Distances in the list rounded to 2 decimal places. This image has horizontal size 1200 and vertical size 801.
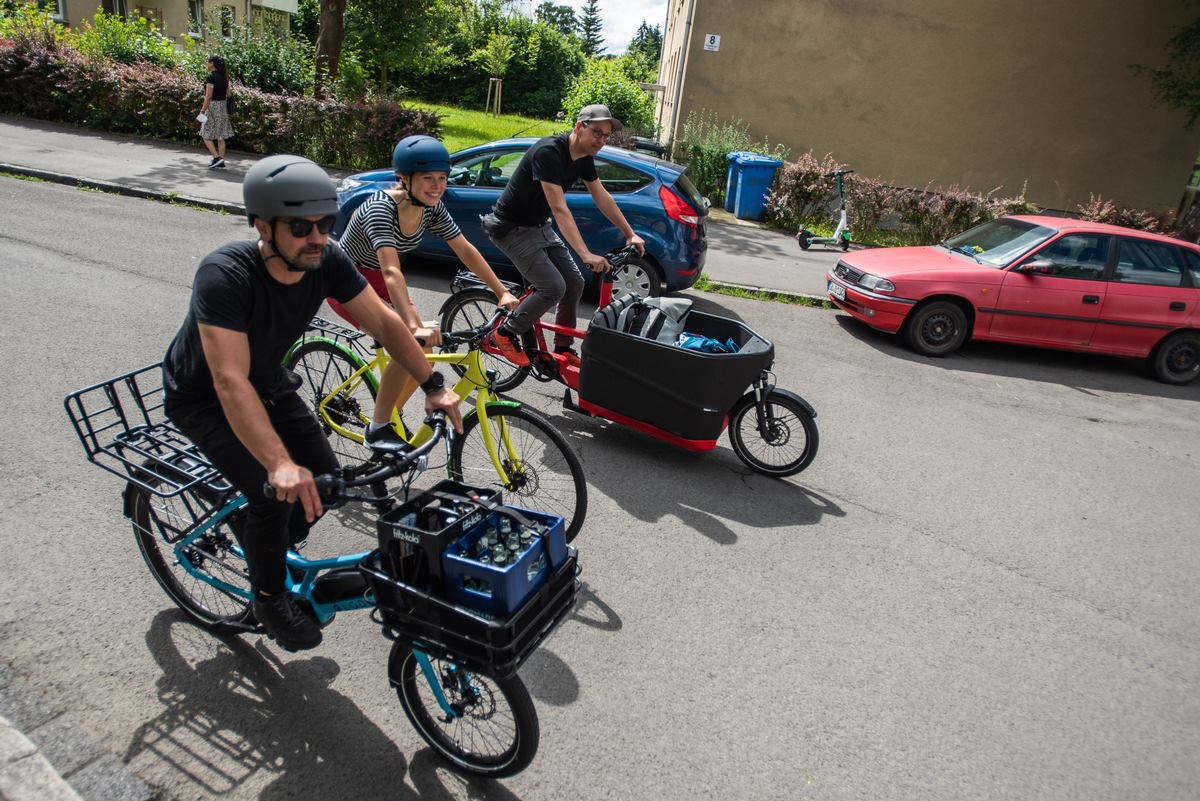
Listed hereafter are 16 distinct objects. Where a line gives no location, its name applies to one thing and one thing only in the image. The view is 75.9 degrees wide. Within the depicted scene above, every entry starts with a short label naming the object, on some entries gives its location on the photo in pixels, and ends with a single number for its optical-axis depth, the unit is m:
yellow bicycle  3.86
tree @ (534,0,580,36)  95.94
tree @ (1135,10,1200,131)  15.34
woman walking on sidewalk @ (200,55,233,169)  13.29
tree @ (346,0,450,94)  27.89
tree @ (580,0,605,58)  105.25
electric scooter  12.84
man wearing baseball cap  5.37
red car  8.40
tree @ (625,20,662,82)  42.85
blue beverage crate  2.25
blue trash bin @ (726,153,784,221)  14.71
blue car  8.47
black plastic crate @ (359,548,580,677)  2.25
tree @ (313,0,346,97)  17.27
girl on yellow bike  3.90
